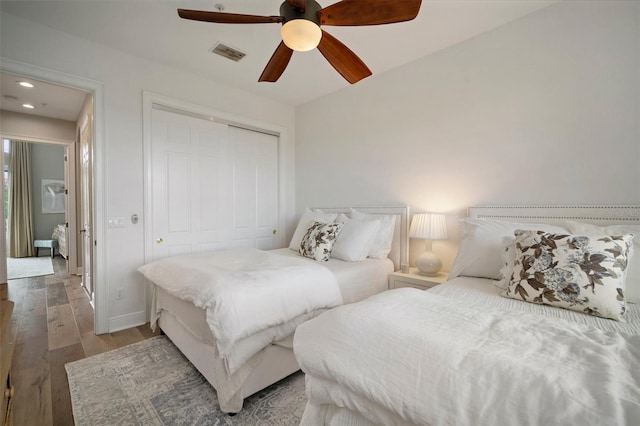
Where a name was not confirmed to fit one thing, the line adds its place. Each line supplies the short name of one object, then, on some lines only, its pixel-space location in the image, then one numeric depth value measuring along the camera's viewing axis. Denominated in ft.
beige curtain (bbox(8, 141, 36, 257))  19.51
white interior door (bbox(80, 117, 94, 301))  10.67
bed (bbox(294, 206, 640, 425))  2.15
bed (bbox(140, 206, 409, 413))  5.07
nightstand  7.50
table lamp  7.95
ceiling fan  4.55
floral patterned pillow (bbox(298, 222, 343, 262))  8.56
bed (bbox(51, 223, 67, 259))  18.63
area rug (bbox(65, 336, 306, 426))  5.04
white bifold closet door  9.45
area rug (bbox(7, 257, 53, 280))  15.03
